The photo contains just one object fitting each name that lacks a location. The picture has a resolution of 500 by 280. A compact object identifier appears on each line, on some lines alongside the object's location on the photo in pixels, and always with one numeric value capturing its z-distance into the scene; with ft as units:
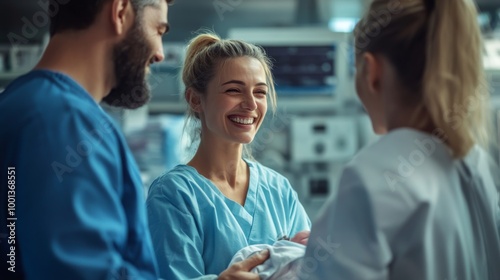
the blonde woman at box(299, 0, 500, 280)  3.12
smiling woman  4.60
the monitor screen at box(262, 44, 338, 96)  12.06
